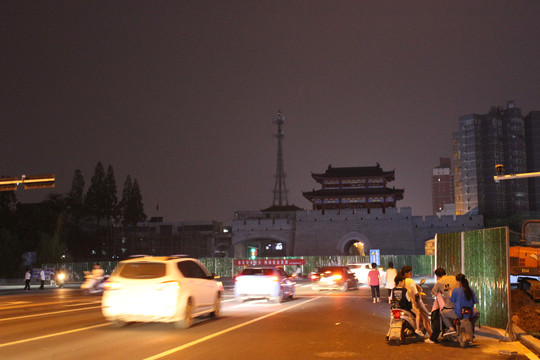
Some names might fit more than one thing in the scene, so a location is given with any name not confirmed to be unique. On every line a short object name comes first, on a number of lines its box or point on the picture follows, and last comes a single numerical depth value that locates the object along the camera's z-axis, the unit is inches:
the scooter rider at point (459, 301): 431.2
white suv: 486.0
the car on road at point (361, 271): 1599.4
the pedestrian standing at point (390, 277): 721.0
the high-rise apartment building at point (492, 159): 4953.3
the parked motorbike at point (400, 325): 428.1
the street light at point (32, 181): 1091.9
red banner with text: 2293.9
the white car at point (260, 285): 805.2
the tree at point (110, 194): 3321.9
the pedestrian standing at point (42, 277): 1463.0
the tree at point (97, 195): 3270.2
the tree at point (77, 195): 3184.3
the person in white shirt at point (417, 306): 437.7
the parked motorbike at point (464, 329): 421.1
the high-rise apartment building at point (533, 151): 5054.1
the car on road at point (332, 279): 1162.6
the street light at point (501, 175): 953.7
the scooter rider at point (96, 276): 1145.5
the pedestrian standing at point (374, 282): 859.4
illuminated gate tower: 3715.6
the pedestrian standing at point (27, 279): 1397.6
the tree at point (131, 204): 3523.6
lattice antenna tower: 4985.2
